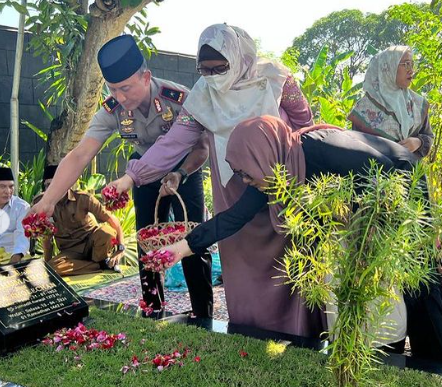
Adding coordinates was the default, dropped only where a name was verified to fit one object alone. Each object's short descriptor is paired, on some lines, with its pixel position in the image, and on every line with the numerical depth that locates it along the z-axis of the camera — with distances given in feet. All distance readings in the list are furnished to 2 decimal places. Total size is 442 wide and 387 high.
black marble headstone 7.22
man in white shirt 12.86
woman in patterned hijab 8.40
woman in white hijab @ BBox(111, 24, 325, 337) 7.13
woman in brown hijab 5.87
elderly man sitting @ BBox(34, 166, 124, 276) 14.76
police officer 7.87
